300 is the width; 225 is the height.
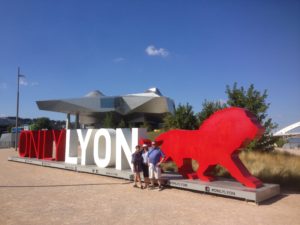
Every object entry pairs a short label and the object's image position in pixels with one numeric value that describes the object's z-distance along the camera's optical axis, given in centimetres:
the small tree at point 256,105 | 1353
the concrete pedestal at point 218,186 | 665
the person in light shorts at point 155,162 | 810
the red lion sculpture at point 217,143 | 728
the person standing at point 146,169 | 840
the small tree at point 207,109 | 1557
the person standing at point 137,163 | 830
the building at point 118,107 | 4132
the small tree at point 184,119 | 1676
